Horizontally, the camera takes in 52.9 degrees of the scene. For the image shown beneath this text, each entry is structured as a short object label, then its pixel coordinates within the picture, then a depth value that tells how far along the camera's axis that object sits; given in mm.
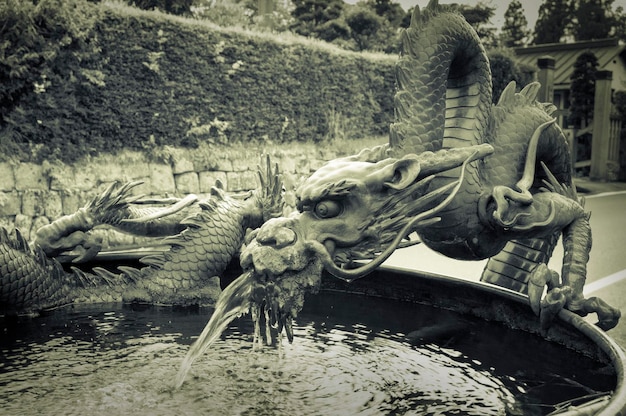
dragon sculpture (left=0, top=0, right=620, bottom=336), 2443
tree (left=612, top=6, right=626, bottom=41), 21797
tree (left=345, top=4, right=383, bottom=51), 14305
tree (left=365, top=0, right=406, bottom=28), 15950
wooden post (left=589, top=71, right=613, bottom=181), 15664
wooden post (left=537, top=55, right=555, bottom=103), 14211
